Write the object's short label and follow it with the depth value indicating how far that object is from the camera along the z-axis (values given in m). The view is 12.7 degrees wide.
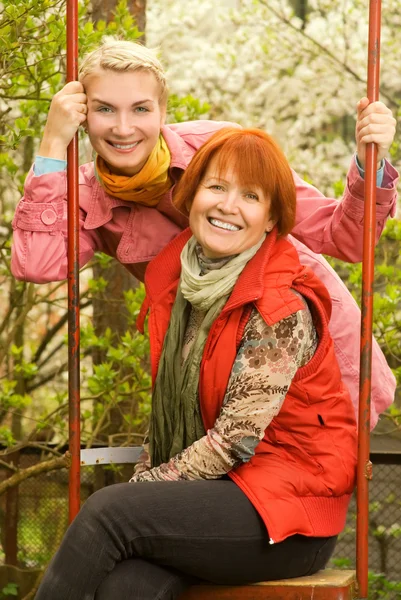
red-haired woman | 4.22
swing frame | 4.32
